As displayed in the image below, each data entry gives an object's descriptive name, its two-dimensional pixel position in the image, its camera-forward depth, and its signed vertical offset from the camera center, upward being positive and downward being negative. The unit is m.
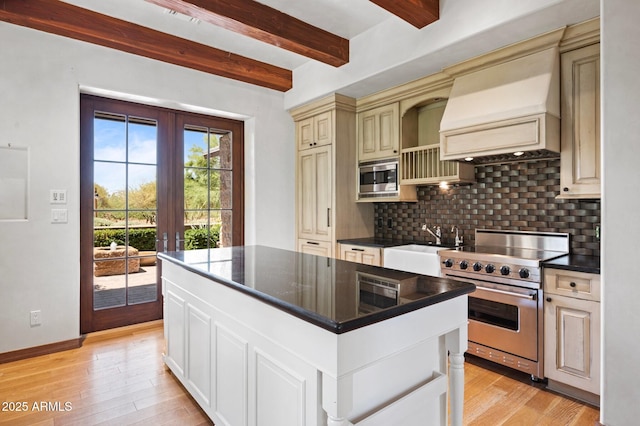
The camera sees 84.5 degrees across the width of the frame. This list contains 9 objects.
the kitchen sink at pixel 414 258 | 3.15 -0.43
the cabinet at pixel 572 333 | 2.23 -0.80
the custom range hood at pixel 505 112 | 2.51 +0.76
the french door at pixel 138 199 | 3.51 +0.14
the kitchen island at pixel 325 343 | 1.16 -0.52
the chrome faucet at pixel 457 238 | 3.45 -0.26
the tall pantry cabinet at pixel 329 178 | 4.05 +0.40
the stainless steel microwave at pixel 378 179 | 3.79 +0.37
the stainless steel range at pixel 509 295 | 2.48 -0.62
